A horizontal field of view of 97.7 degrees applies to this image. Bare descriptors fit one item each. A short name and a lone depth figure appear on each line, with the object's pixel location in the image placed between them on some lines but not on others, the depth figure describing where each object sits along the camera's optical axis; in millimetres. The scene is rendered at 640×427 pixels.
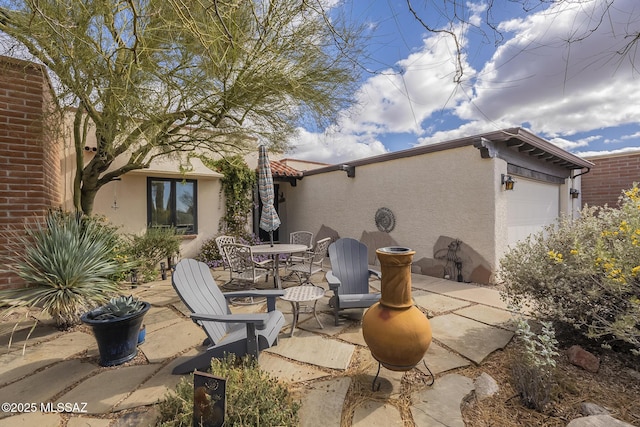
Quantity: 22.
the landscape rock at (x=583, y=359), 2601
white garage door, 6309
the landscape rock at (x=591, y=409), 2038
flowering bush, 2463
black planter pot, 2674
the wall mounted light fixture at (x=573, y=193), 9070
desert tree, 3004
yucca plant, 3062
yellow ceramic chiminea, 2145
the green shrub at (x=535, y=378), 2123
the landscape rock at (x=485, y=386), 2270
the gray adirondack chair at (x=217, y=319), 2379
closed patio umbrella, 5920
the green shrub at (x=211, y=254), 7680
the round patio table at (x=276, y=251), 5007
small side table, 3361
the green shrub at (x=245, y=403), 1674
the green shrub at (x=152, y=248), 6078
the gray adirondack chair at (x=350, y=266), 4250
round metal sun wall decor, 7254
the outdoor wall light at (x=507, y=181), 5547
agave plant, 2807
